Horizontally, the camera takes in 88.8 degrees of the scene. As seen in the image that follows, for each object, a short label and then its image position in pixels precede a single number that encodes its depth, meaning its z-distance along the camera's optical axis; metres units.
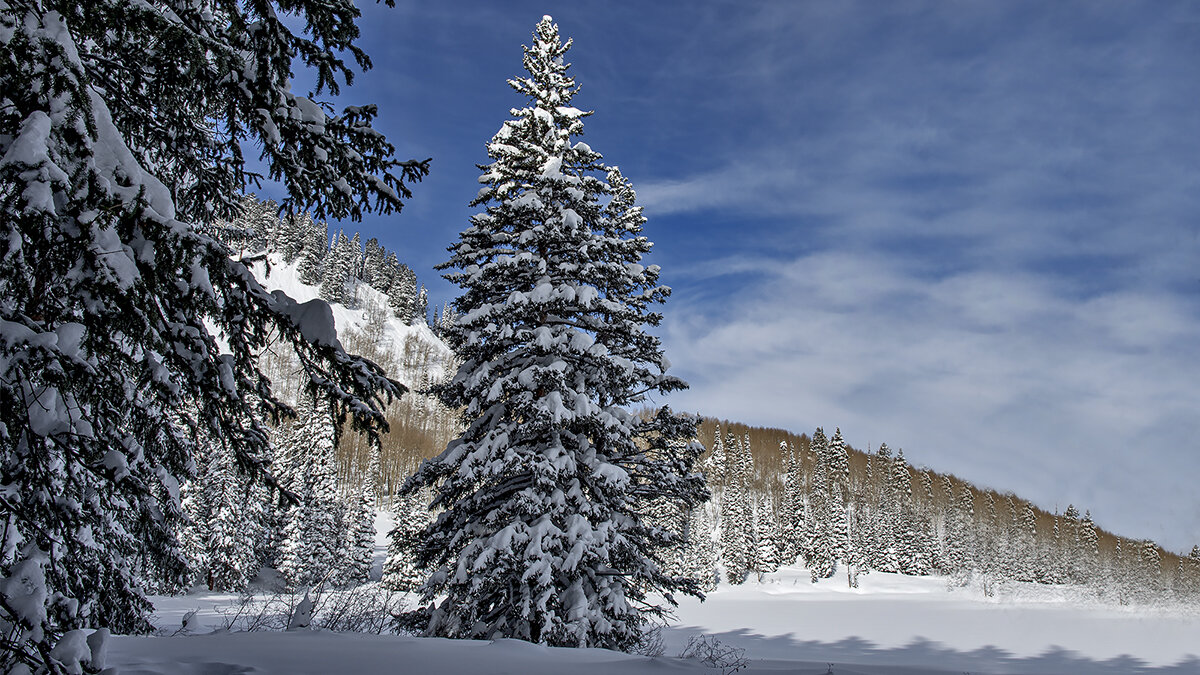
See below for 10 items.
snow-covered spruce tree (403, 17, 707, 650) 9.28
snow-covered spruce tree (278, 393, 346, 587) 38.06
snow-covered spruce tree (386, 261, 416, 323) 166.38
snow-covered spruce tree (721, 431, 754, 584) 67.31
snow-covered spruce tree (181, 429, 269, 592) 33.16
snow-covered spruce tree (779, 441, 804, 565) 78.69
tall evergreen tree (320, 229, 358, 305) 141.88
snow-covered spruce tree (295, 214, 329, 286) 144.25
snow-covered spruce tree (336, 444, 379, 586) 41.00
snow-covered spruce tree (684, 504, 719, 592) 59.00
